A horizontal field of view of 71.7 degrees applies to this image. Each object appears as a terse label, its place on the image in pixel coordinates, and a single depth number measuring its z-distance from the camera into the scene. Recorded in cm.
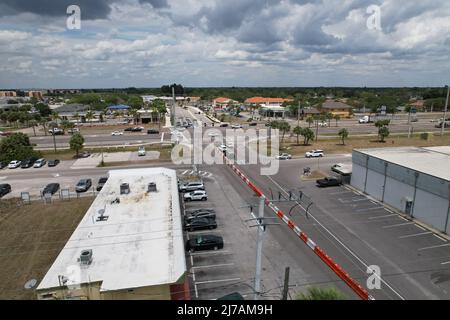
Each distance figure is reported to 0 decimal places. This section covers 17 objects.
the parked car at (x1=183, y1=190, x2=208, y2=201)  2973
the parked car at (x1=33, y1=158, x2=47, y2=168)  4286
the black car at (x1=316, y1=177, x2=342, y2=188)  3353
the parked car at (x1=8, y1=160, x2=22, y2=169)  4275
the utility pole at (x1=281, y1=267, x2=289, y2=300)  1308
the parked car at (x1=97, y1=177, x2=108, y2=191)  3271
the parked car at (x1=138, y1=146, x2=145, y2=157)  4862
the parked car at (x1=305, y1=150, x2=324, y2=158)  4712
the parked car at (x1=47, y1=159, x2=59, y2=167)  4309
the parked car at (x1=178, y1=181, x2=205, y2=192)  3188
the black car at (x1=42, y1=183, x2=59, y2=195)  3208
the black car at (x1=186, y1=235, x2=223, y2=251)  2077
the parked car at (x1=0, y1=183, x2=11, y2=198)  3281
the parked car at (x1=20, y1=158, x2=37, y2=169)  4288
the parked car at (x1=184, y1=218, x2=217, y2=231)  2359
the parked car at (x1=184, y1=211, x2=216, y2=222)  2451
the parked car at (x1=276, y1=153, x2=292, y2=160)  4631
